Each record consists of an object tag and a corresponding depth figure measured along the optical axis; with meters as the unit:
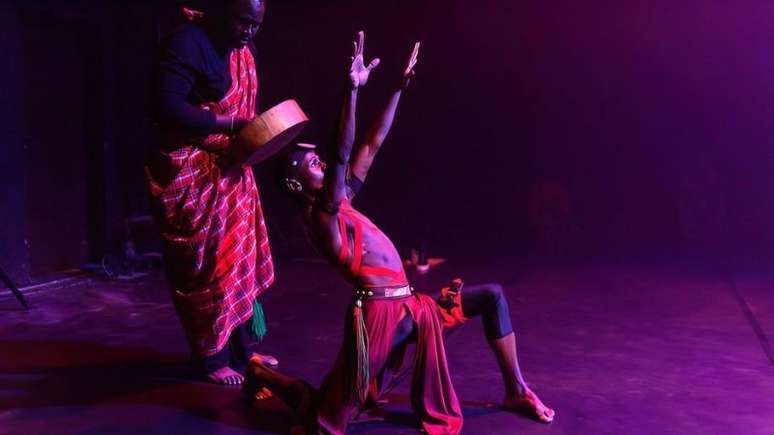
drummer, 2.92
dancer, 2.41
